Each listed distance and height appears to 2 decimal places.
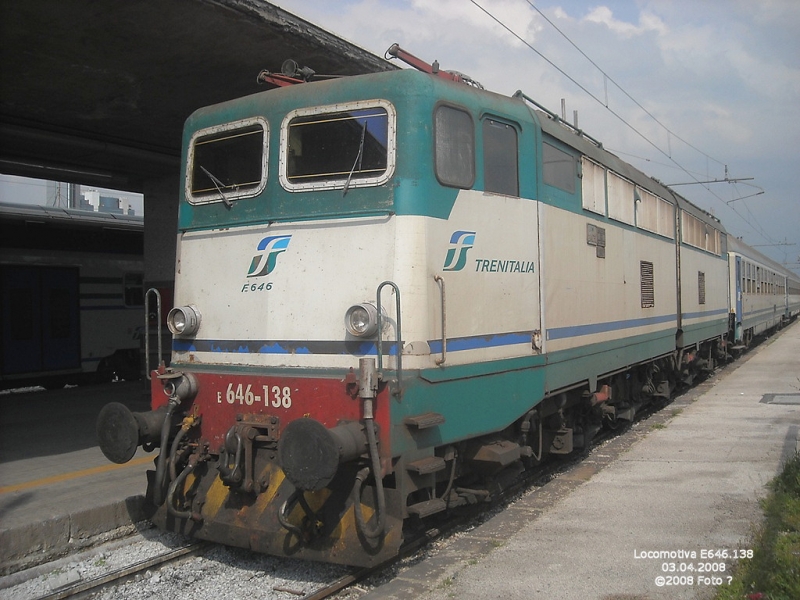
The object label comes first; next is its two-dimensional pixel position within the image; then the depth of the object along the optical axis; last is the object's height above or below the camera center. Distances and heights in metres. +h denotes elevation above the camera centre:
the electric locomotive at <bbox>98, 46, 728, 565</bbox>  4.73 +0.02
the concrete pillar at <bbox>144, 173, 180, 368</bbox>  14.13 +1.74
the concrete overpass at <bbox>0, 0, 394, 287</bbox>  7.75 +3.21
